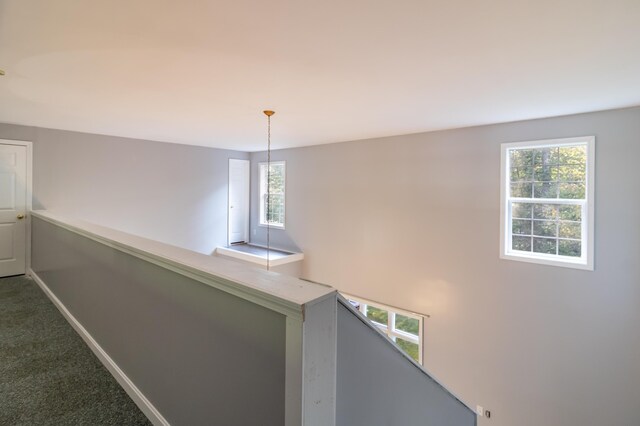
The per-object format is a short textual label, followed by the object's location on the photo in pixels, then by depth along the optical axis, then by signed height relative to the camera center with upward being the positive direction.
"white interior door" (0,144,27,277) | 4.11 -0.01
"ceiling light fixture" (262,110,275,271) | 5.63 +0.20
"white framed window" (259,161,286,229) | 6.69 +0.37
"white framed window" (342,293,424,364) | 4.68 -1.86
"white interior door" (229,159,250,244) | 6.81 +0.22
